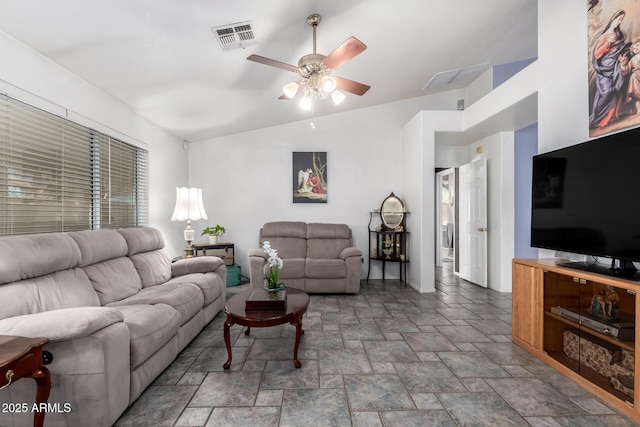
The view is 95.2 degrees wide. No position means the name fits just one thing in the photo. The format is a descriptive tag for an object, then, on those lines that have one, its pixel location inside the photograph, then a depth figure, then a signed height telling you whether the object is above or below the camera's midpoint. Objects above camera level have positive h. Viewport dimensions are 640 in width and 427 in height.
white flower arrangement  2.71 -0.56
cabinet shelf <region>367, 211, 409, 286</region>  4.79 -0.61
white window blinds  2.11 +0.32
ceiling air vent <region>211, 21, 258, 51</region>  2.37 +1.49
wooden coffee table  2.11 -0.78
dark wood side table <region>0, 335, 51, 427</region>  1.11 -0.62
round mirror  4.90 -0.02
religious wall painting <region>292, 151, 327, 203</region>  5.19 +0.65
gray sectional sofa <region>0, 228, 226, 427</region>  1.44 -0.68
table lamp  3.72 +0.04
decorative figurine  1.89 -0.61
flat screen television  1.75 +0.06
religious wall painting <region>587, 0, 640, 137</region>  1.97 +1.04
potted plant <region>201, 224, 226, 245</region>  4.73 -0.36
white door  4.53 -0.18
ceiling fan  2.23 +1.19
